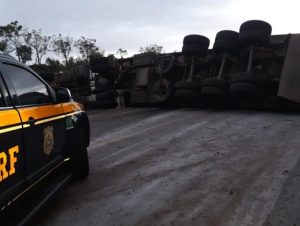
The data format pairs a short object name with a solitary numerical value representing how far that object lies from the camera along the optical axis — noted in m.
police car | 1.63
